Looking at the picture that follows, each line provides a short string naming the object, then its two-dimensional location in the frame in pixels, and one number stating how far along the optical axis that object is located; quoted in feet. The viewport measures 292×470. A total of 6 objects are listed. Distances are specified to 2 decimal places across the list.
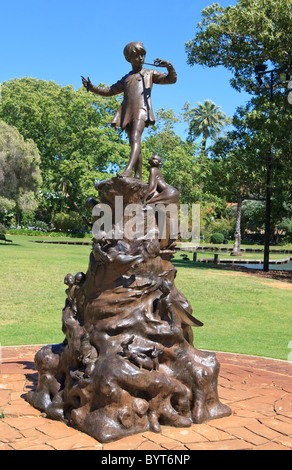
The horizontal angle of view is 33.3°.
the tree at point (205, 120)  169.42
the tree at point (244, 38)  63.93
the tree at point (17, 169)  89.45
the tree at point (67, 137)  123.13
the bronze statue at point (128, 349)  15.94
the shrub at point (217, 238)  153.17
